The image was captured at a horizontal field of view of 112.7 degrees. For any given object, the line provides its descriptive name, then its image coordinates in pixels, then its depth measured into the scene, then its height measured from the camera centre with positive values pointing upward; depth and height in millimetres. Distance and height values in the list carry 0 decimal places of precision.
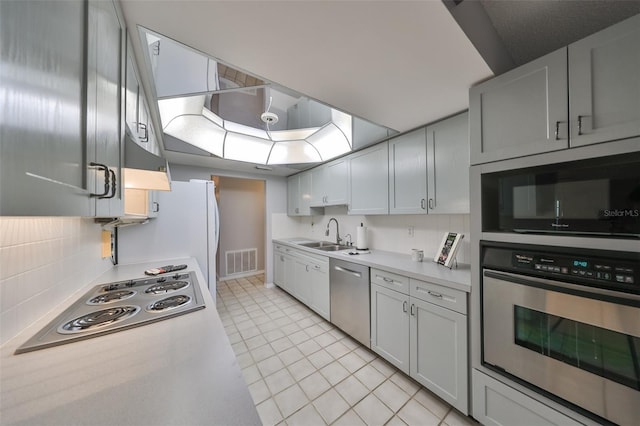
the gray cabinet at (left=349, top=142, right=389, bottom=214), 2312 +386
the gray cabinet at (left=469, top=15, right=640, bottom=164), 885 +559
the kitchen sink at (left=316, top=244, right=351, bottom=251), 3195 -523
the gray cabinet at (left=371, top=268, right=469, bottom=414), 1405 -903
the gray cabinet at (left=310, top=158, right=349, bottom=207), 2852 +434
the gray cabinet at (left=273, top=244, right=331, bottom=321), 2658 -919
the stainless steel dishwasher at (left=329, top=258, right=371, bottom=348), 2070 -899
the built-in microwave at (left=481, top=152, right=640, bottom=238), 902 +76
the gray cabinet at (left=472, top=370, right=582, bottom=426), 1061 -1053
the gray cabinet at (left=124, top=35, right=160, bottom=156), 1046 +622
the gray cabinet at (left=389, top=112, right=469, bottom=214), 1703 +399
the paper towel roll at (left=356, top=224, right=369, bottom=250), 2748 -318
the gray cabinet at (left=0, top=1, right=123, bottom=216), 354 +230
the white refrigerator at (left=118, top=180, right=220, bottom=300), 2174 -198
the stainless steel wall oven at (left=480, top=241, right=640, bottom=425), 882 -538
